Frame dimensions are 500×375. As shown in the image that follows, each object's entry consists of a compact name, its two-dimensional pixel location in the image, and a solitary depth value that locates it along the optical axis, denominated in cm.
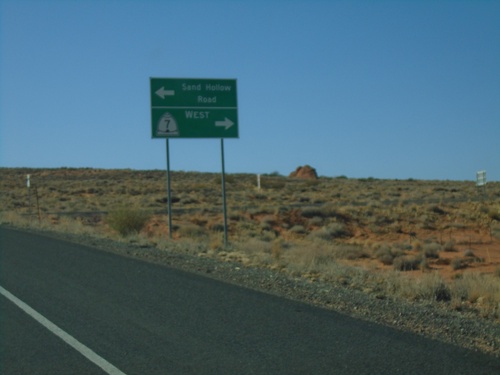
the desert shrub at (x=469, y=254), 2546
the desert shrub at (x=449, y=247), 2819
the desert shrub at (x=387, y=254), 2440
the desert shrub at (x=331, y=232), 3356
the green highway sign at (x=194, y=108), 2212
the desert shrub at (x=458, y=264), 2275
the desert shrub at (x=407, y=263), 2258
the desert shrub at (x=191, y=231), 2970
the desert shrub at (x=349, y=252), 2553
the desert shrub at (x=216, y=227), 3591
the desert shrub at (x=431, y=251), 2617
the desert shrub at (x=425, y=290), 1209
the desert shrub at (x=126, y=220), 2875
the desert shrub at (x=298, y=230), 3703
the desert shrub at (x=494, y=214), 4084
